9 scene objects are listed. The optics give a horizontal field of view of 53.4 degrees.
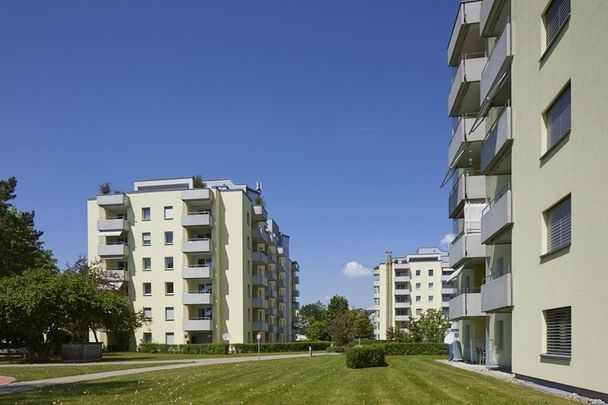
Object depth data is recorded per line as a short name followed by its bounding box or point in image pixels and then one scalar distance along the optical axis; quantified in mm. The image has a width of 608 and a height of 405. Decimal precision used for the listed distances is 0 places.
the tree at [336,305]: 129500
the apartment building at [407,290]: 122938
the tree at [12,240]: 46906
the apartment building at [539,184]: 13984
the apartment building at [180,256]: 63469
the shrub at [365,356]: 27375
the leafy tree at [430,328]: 74875
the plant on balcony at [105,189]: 67500
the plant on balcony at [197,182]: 68250
